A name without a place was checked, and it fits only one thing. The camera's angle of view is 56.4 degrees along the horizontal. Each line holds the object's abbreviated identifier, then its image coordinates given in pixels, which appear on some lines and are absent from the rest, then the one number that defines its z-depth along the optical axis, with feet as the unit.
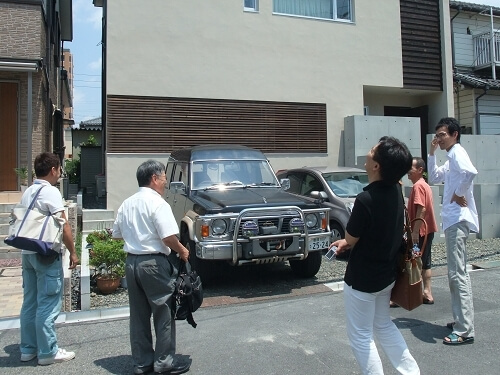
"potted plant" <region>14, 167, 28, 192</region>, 32.55
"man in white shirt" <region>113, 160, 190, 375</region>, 12.48
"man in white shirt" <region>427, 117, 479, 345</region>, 14.90
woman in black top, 10.17
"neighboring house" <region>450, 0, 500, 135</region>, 57.11
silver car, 27.94
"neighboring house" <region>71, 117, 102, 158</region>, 73.84
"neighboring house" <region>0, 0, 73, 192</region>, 33.17
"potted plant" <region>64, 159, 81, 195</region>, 57.27
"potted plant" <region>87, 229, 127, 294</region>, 20.97
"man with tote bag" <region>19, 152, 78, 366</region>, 13.52
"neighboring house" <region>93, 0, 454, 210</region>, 40.42
